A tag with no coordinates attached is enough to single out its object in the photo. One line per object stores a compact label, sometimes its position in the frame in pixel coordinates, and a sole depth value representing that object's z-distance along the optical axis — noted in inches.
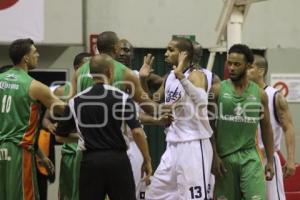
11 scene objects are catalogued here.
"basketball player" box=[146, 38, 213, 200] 615.8
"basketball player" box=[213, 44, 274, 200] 615.2
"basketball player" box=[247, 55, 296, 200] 663.1
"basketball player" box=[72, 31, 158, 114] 603.2
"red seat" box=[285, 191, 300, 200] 820.3
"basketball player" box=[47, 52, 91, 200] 669.3
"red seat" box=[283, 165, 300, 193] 829.8
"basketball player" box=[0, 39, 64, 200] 594.2
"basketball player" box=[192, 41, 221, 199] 628.1
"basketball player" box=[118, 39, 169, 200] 695.1
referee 527.2
